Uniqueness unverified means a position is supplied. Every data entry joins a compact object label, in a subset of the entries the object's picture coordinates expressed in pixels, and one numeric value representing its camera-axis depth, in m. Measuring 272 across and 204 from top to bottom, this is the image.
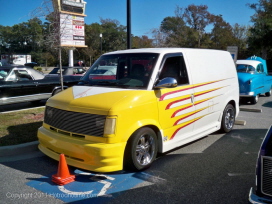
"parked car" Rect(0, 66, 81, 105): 9.02
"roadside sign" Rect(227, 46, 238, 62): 11.22
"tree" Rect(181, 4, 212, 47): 40.62
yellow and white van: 4.20
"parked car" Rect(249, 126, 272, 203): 2.83
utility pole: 9.02
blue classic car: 11.68
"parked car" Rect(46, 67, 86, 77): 14.57
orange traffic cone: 4.19
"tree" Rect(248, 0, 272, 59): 30.09
